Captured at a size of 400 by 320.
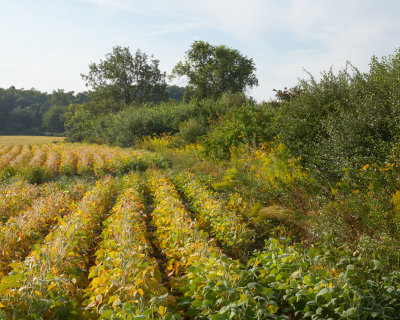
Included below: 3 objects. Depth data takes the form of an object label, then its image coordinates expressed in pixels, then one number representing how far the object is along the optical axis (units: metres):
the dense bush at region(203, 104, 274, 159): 12.28
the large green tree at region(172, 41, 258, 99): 40.41
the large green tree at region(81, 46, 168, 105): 42.59
